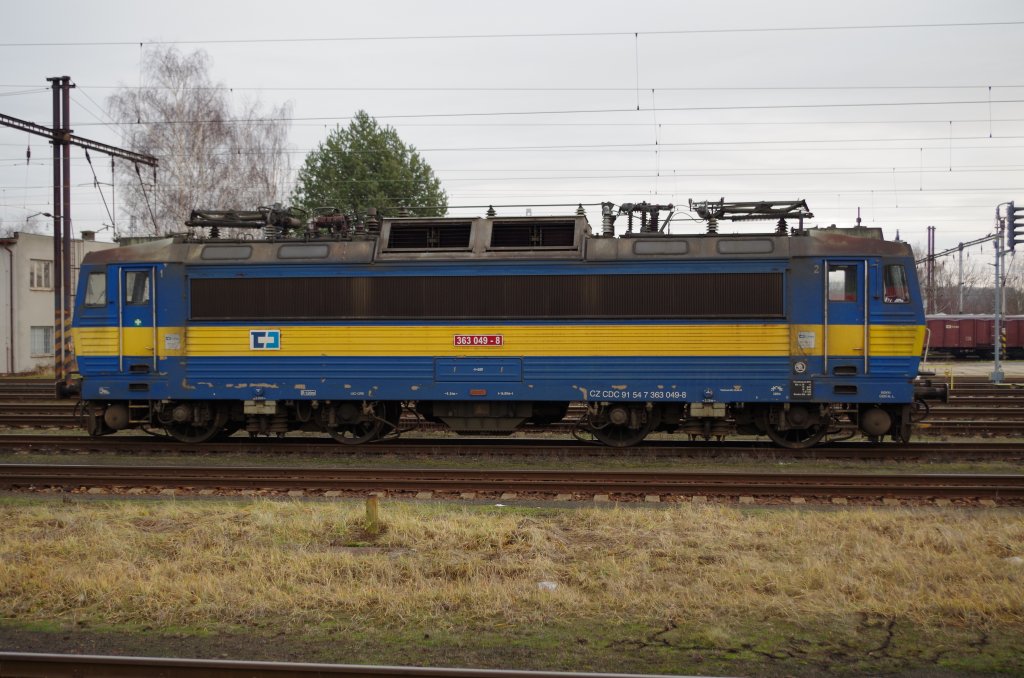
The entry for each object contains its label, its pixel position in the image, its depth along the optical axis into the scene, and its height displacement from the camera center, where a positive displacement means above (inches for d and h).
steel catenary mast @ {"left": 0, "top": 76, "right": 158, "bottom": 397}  1039.6 +176.1
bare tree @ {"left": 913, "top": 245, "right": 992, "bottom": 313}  3459.6 +215.2
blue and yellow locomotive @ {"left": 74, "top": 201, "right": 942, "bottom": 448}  538.6 +2.9
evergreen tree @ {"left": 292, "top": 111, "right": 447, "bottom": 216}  1396.4 +272.0
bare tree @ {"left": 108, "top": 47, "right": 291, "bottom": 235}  1378.0 +308.5
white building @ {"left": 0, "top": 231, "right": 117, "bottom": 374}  1451.8 +54.5
